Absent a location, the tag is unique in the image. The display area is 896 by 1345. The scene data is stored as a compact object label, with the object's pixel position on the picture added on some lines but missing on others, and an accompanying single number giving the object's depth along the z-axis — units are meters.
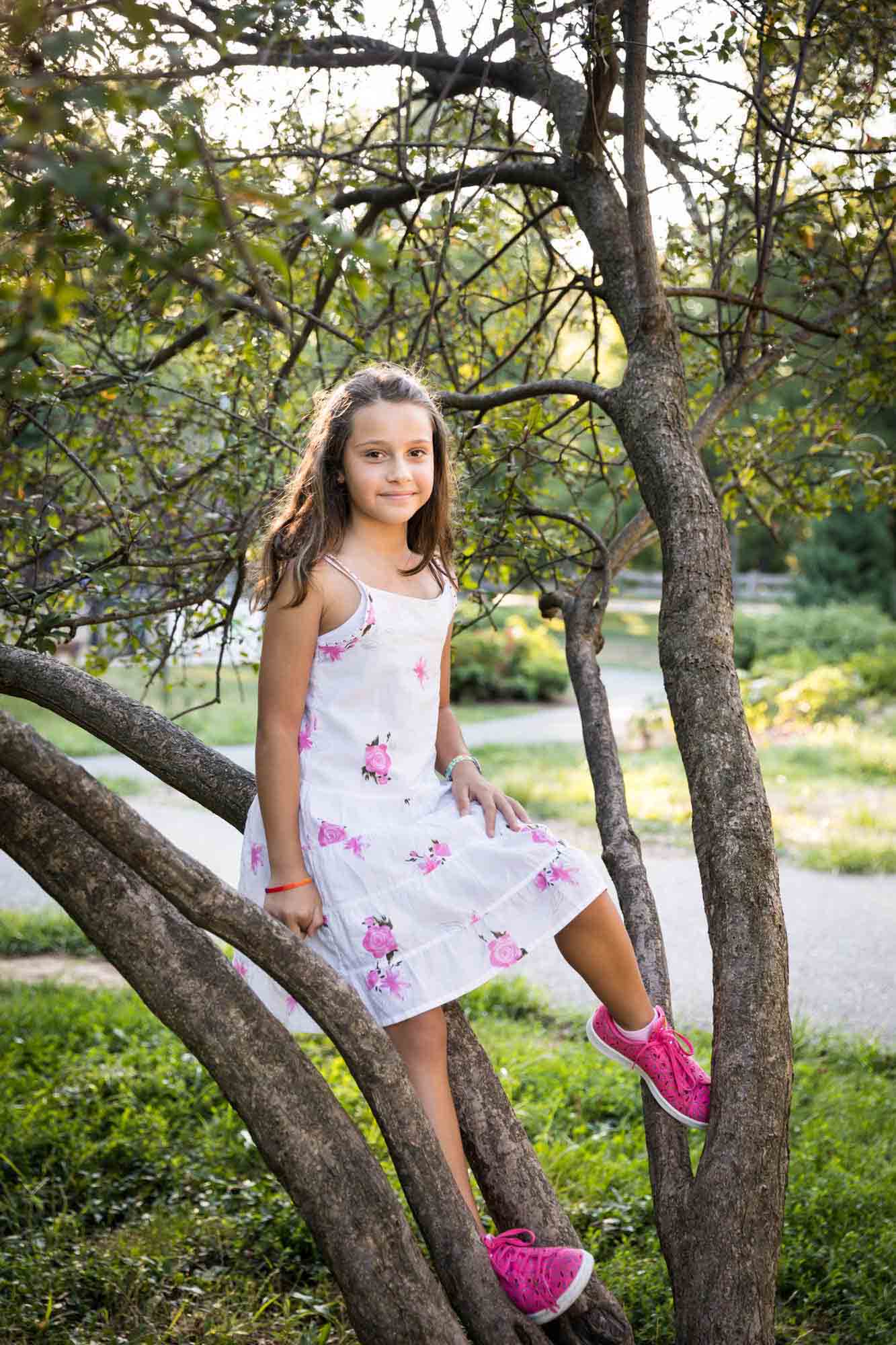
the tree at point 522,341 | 1.58
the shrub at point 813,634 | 14.99
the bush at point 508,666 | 14.55
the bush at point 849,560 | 18.92
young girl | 1.98
